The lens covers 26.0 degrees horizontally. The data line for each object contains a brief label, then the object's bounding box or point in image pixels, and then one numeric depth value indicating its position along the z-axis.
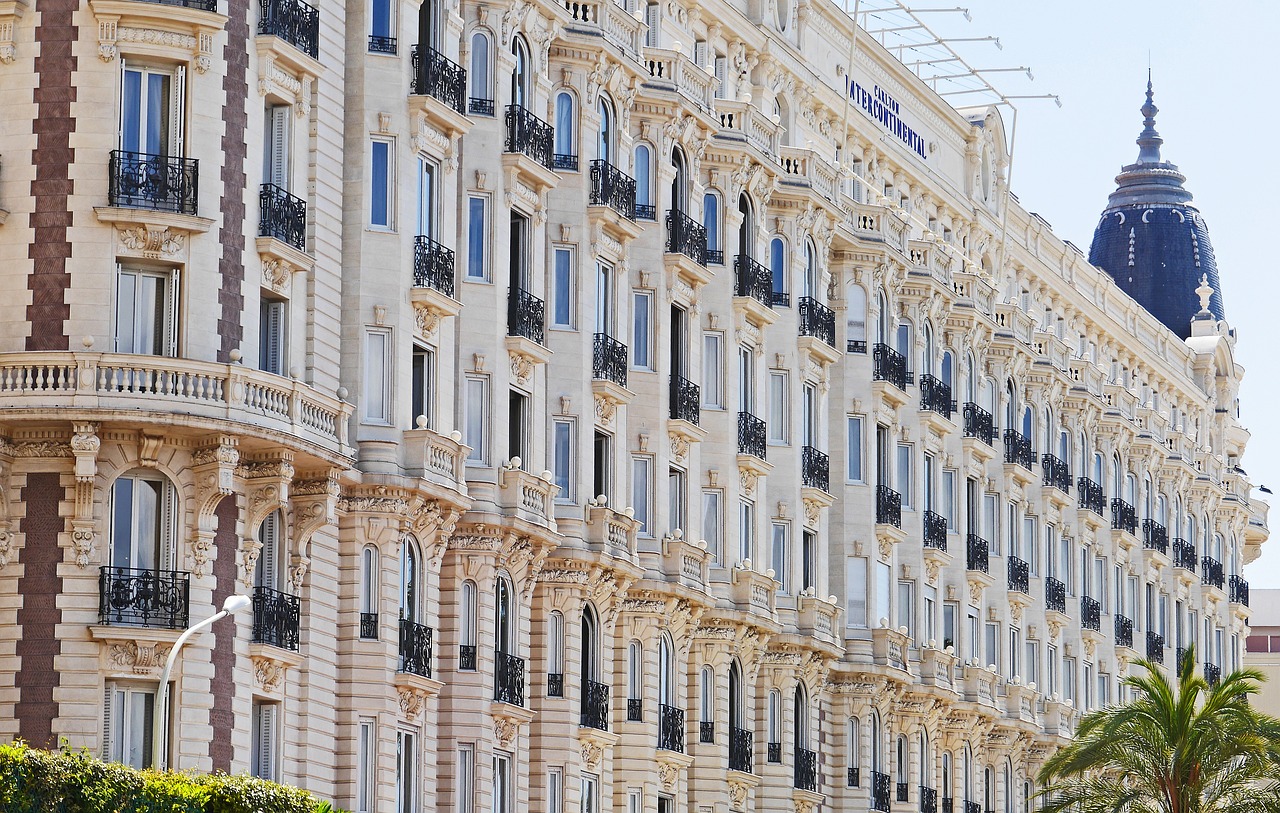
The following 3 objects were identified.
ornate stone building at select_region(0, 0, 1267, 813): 49.69
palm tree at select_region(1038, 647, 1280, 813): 70.50
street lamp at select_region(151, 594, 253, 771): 42.69
